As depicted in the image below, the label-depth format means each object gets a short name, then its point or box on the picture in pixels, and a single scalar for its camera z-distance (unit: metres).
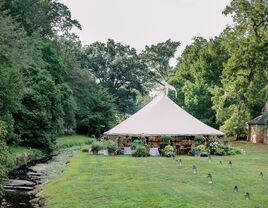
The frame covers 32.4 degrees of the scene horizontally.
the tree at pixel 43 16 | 60.94
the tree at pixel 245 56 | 48.22
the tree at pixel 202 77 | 65.68
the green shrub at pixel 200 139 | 39.19
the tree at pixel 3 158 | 15.21
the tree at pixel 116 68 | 95.00
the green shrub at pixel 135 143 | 37.59
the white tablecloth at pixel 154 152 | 36.72
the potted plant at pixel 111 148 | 37.28
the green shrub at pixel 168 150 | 36.11
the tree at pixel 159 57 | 102.69
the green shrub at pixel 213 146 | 38.19
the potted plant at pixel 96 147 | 38.50
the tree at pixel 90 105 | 76.12
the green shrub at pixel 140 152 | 35.75
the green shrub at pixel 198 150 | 36.69
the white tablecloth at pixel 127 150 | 37.93
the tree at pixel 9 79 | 34.23
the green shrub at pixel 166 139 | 38.72
